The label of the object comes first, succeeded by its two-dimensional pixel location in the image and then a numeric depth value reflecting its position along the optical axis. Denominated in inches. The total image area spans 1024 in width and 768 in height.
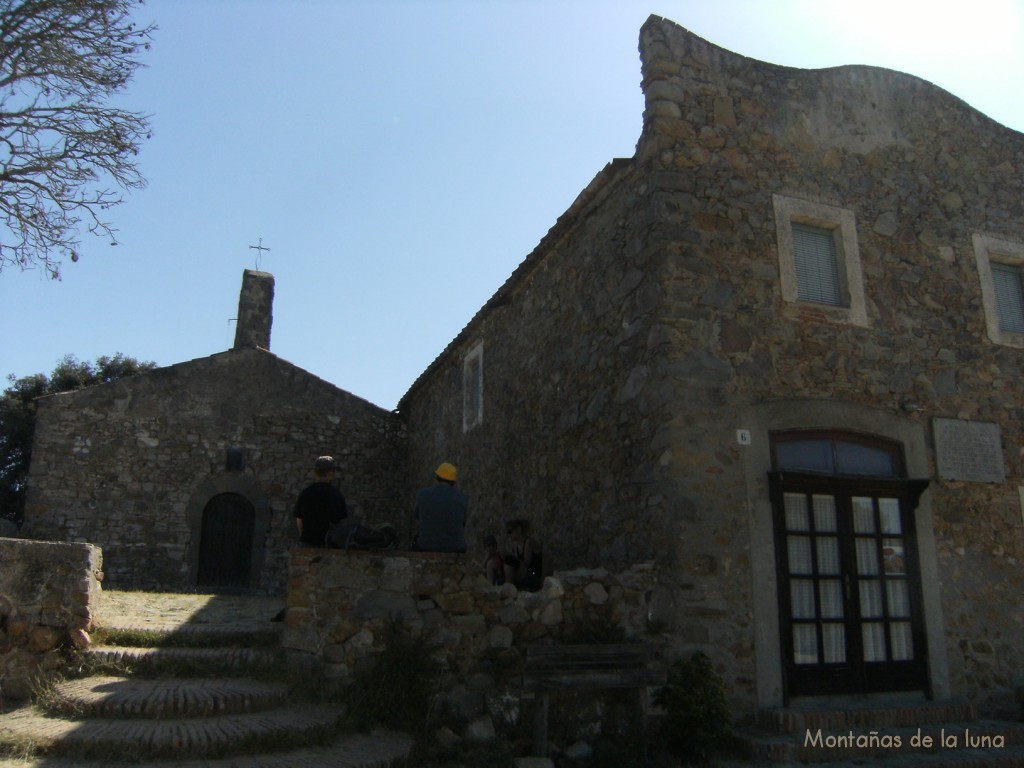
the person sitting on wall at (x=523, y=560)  309.0
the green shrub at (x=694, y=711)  220.8
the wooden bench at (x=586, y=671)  213.9
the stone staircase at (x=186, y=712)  181.0
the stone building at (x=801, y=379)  261.6
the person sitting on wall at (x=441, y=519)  271.3
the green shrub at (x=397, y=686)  214.5
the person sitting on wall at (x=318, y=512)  267.9
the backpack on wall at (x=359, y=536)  236.8
